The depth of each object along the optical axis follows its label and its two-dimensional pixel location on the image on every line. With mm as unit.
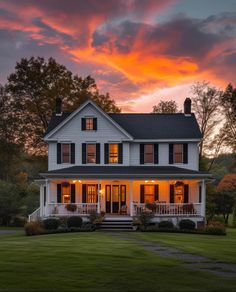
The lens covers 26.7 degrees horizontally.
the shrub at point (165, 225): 33281
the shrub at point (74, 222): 33250
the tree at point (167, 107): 60031
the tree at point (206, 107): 54000
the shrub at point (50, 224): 32781
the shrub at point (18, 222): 46531
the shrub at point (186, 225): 33250
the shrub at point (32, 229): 30938
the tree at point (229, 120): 48719
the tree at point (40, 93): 54281
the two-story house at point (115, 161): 37781
